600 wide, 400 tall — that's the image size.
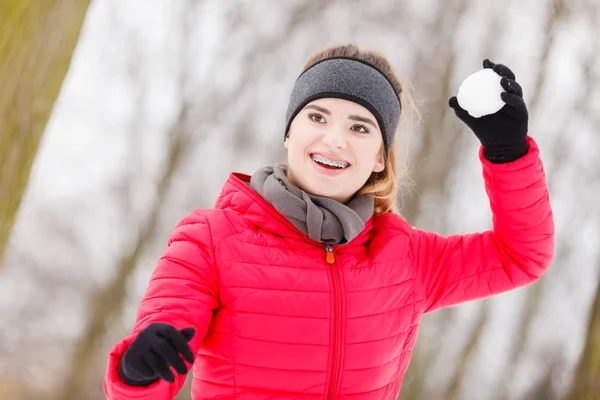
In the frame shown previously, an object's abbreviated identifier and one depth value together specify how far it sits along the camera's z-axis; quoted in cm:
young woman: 201
